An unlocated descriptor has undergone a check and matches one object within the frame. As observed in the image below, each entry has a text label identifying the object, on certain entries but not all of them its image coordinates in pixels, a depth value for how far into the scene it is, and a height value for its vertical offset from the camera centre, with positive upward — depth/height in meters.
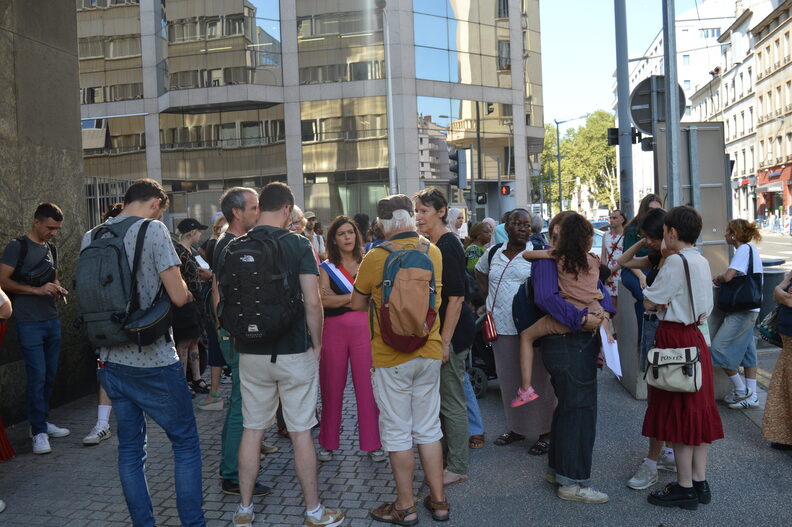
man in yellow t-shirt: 4.11 -0.89
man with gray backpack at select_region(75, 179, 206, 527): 3.58 -0.43
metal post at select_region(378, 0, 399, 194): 26.09 +4.46
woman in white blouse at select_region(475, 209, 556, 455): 5.58 -0.86
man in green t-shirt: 3.92 -0.76
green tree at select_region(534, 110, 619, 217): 91.38 +10.24
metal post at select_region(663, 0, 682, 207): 7.84 +1.49
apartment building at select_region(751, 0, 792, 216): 53.72 +9.68
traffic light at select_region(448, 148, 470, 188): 16.14 +1.72
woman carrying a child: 4.44 -0.71
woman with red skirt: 4.26 -0.70
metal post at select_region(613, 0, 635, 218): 13.34 +2.44
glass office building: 31.00 +7.07
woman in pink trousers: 5.14 -0.90
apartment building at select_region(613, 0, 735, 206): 79.01 +23.20
